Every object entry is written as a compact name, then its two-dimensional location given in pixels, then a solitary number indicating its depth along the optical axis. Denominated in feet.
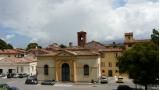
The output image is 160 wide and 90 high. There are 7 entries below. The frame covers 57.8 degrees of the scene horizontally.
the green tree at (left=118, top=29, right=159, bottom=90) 55.40
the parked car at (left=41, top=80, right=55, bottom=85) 84.66
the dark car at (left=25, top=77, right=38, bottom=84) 85.23
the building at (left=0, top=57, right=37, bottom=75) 111.51
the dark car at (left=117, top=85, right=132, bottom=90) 58.33
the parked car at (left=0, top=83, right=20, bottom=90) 55.34
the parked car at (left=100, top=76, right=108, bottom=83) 87.65
